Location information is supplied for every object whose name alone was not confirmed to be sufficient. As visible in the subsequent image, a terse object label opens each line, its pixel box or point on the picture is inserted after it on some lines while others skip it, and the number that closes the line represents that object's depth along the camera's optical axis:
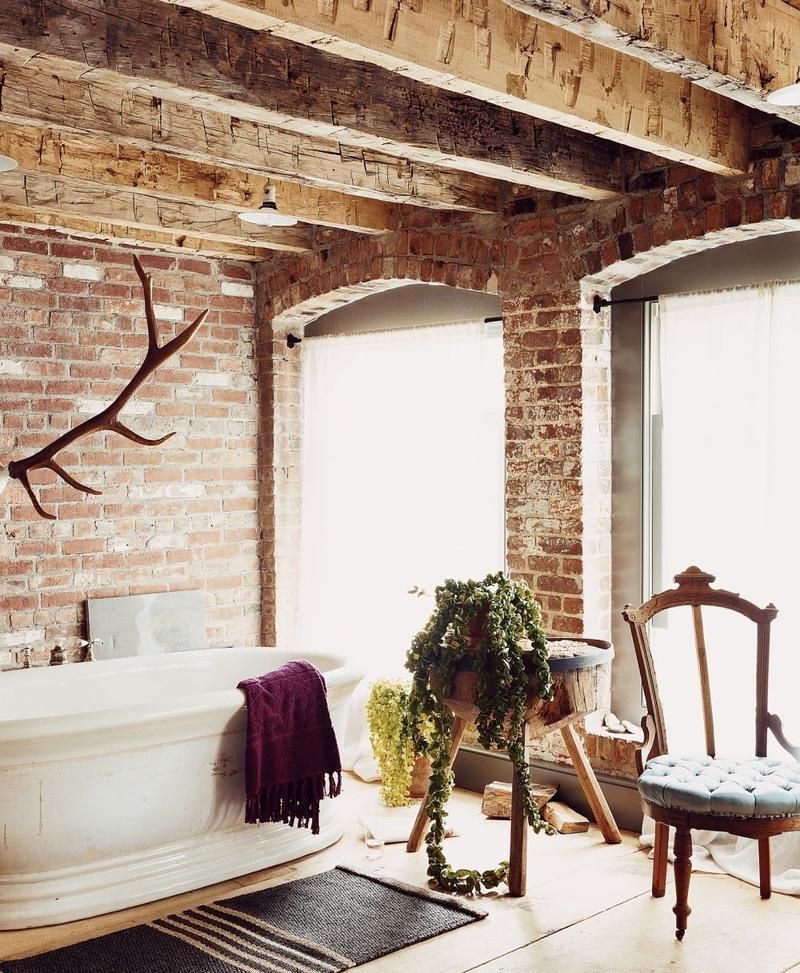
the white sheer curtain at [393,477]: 4.87
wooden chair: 3.08
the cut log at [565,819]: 4.20
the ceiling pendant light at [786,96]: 2.78
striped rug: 3.10
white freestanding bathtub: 3.33
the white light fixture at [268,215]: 4.04
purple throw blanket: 3.70
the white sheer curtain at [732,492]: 3.89
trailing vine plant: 3.50
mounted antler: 4.25
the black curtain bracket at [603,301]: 4.33
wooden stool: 3.58
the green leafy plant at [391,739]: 4.49
